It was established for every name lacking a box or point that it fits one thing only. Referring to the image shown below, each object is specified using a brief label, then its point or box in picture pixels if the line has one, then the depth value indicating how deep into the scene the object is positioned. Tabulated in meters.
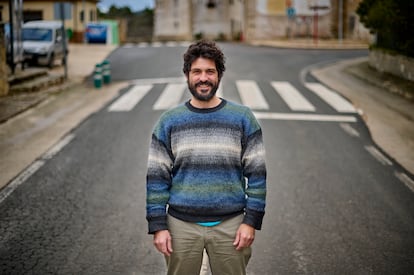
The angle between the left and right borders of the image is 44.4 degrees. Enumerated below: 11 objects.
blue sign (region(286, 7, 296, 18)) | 39.84
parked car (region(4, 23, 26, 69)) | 17.12
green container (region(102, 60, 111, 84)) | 18.11
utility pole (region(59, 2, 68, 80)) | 17.77
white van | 22.05
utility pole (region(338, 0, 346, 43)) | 40.15
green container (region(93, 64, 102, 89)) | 17.42
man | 3.07
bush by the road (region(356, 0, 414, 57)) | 16.34
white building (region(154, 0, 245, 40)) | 54.50
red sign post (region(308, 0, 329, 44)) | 41.66
